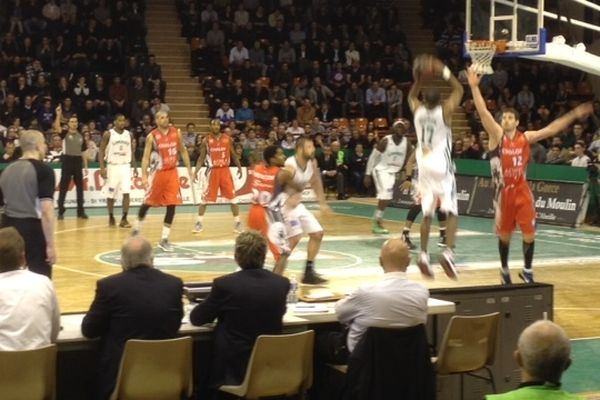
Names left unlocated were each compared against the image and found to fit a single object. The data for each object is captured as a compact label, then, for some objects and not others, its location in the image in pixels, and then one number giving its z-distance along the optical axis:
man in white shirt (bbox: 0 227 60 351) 6.52
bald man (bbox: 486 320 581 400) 4.52
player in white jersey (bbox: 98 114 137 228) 19.97
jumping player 12.98
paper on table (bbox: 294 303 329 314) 7.87
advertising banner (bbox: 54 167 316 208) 23.97
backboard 17.72
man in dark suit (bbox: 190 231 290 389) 7.07
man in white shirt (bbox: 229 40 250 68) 30.34
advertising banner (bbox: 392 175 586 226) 21.17
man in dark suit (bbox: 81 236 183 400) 6.77
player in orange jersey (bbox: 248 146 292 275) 11.80
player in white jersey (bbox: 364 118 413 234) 18.97
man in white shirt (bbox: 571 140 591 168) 21.89
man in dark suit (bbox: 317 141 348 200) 26.72
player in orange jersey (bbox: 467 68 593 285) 12.04
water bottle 8.49
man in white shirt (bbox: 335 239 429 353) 6.90
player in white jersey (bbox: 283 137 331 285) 11.97
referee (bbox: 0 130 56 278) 9.45
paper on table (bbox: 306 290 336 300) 8.48
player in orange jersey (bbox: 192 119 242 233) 18.83
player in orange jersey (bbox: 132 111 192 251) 16.64
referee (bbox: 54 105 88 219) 20.64
